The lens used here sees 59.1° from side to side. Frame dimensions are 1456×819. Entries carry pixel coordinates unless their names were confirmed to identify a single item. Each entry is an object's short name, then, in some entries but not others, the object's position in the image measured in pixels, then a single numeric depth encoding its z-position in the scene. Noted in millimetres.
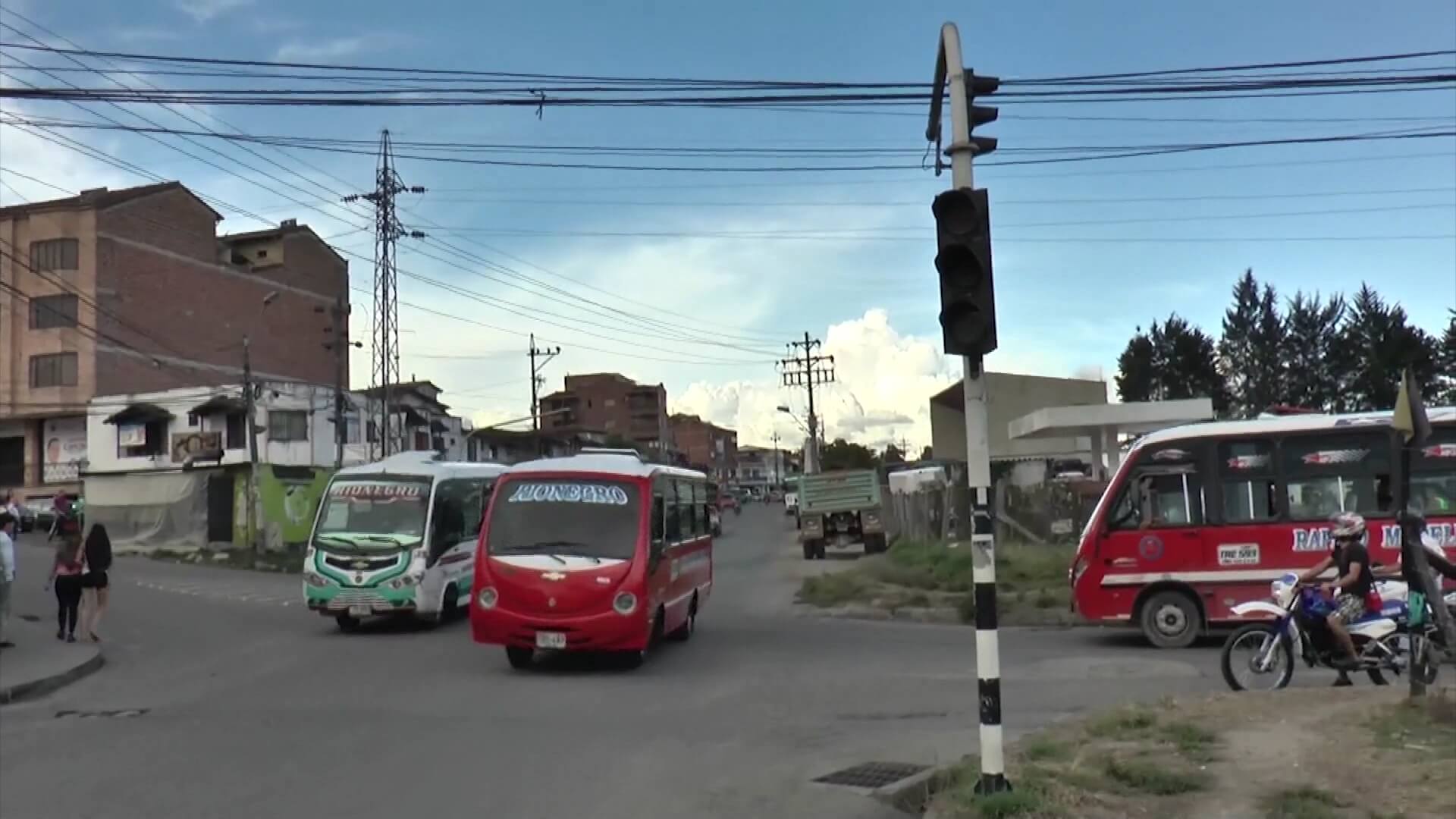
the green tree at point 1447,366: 73062
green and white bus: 19422
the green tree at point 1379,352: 76125
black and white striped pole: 7039
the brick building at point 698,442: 173875
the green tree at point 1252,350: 91625
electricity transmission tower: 43969
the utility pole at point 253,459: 41438
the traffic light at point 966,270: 7129
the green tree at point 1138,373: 97938
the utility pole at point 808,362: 83562
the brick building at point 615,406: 143750
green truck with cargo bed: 42875
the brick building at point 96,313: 64188
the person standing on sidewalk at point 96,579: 18000
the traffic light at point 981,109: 7719
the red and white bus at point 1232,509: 15711
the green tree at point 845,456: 120312
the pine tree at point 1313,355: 87562
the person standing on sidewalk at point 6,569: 16594
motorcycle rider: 11164
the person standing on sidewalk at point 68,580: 17797
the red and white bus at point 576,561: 13992
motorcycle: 11188
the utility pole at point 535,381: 70562
